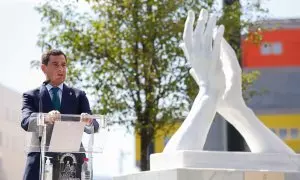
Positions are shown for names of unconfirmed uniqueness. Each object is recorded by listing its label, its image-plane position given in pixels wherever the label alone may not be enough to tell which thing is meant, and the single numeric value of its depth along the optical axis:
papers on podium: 10.97
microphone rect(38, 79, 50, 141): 11.46
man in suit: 11.44
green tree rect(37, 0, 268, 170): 24.40
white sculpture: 15.48
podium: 10.92
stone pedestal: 14.29
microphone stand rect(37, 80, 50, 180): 10.88
